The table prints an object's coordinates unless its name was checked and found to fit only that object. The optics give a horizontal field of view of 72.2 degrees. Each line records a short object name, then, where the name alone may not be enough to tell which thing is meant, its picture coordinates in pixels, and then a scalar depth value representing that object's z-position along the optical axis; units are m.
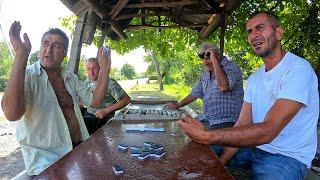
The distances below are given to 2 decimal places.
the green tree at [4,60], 30.79
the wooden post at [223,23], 4.04
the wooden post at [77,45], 3.77
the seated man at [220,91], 2.50
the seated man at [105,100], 3.05
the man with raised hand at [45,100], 1.56
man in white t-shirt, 1.36
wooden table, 1.16
